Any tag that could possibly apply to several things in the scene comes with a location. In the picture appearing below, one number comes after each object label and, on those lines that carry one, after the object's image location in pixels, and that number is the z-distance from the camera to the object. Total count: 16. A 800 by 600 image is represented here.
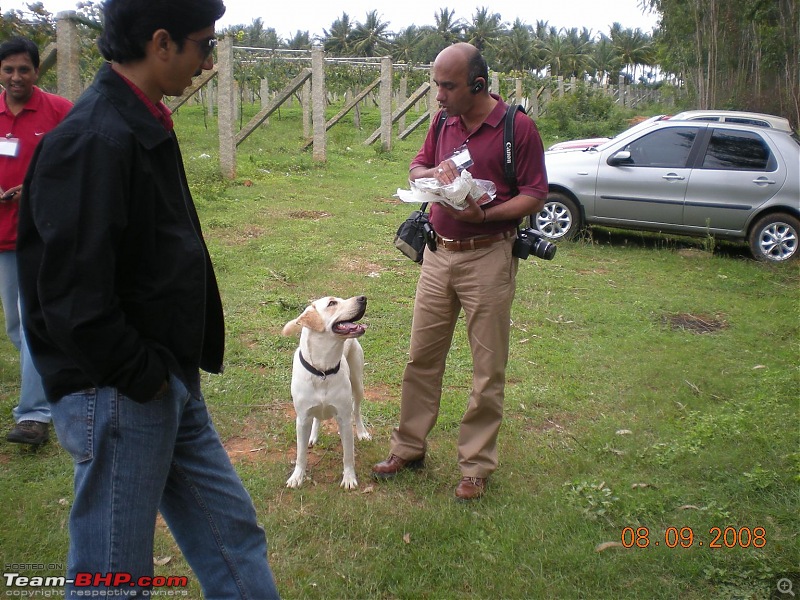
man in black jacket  1.75
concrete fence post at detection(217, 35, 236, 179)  13.80
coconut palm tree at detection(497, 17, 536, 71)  70.19
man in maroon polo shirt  3.72
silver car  9.98
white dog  3.95
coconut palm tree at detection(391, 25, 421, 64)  77.06
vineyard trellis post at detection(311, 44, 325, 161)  16.37
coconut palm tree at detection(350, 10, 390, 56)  79.25
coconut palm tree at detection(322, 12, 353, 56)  80.88
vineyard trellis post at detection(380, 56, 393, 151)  19.84
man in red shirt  4.27
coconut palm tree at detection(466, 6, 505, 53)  79.96
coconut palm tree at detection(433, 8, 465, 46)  80.94
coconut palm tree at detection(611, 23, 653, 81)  73.06
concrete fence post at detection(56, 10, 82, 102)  10.30
